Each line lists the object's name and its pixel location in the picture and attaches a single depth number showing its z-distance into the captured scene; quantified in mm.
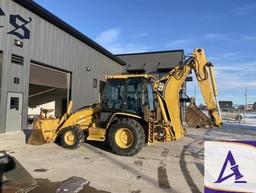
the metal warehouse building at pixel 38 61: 8739
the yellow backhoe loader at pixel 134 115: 6269
